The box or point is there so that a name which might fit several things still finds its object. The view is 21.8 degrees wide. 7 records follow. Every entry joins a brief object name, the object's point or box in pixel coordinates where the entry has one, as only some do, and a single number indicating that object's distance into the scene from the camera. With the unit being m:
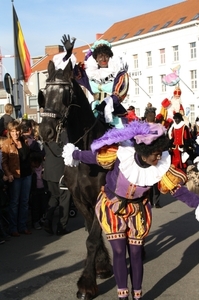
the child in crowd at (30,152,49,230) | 9.12
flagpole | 14.10
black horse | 5.22
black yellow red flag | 15.50
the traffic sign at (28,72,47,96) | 13.20
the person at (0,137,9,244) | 7.64
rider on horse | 6.14
